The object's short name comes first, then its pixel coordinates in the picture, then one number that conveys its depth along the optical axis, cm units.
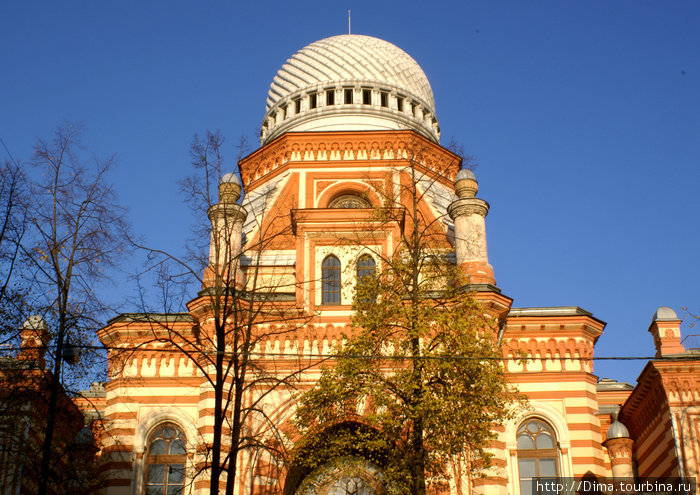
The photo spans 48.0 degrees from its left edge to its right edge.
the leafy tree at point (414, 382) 1678
